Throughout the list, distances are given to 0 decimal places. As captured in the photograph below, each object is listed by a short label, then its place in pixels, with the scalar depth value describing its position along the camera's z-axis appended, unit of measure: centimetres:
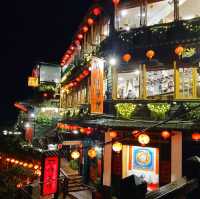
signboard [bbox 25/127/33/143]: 3744
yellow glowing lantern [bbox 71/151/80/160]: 1916
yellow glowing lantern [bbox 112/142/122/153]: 1421
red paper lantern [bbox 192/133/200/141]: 1247
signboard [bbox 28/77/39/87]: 4038
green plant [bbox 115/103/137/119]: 1590
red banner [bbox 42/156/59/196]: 1463
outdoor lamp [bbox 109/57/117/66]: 1648
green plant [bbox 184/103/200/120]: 1359
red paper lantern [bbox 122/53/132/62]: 1540
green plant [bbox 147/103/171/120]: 1472
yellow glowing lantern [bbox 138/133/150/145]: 1344
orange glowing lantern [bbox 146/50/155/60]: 1455
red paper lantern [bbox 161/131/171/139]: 1328
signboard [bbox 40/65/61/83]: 4128
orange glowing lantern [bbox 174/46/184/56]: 1372
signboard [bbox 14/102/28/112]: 3949
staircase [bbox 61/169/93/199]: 2000
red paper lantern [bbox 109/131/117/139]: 1492
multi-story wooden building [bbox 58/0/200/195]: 1400
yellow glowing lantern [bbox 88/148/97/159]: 1573
